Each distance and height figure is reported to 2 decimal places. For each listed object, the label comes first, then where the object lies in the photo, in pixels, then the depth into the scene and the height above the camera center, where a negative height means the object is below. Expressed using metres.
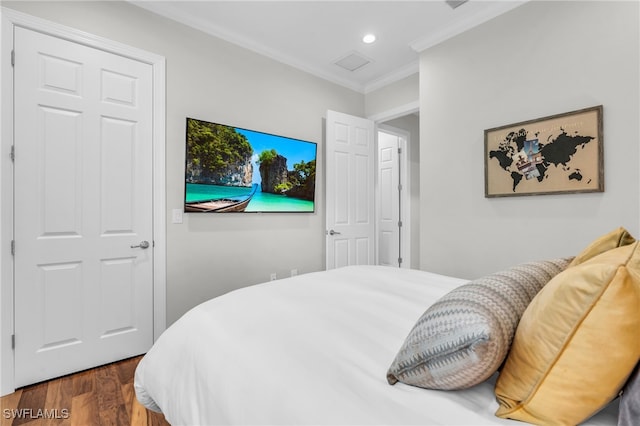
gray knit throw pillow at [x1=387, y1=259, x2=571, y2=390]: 0.69 -0.29
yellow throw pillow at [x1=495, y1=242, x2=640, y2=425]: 0.60 -0.28
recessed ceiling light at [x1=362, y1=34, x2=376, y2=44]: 3.03 +1.76
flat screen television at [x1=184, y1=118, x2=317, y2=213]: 2.78 +0.43
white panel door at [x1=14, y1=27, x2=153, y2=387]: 2.05 +0.05
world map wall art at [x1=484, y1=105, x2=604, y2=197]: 2.13 +0.44
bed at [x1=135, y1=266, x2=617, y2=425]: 0.72 -0.45
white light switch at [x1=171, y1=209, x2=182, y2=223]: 2.67 -0.02
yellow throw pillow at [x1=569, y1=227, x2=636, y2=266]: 1.09 -0.11
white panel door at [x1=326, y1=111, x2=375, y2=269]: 3.65 +0.28
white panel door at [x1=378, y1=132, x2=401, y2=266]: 5.05 +0.21
